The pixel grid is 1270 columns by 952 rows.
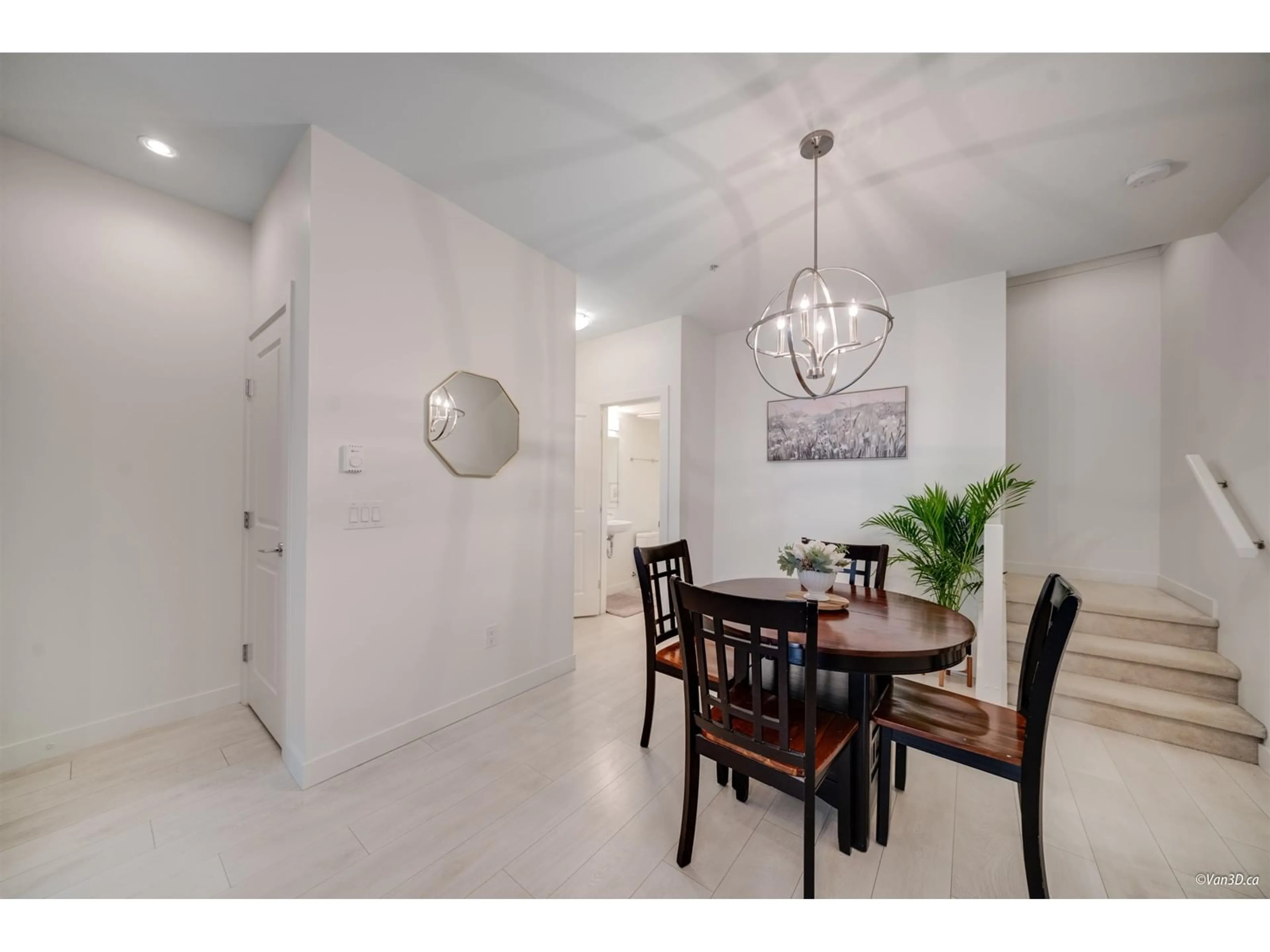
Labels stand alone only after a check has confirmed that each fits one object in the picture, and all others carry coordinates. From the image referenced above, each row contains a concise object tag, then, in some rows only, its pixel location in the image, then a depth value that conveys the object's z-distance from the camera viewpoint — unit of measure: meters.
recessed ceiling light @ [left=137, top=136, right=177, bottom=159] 1.92
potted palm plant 2.79
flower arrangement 1.85
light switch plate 1.96
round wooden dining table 1.38
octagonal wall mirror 2.31
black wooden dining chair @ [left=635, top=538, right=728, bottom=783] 2.00
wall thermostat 1.94
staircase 2.14
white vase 1.86
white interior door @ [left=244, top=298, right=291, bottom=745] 2.08
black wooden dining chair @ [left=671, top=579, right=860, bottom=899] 1.25
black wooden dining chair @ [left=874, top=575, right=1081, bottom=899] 1.26
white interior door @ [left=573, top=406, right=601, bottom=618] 4.28
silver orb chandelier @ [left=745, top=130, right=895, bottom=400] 1.75
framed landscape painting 3.38
